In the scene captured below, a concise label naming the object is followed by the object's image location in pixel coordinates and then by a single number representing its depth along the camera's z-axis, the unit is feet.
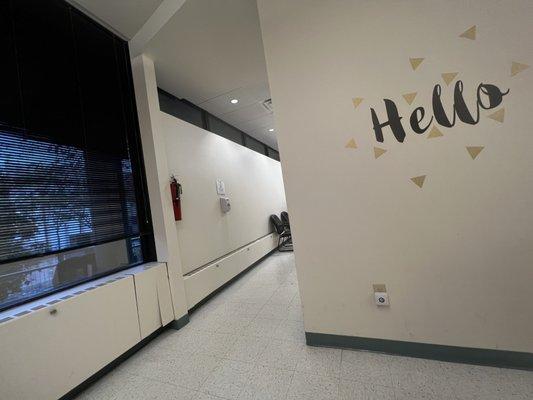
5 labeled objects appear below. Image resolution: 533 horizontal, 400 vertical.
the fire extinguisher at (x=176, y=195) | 9.06
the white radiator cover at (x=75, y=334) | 4.59
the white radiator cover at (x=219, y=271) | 9.49
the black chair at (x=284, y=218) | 20.24
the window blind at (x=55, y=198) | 5.33
